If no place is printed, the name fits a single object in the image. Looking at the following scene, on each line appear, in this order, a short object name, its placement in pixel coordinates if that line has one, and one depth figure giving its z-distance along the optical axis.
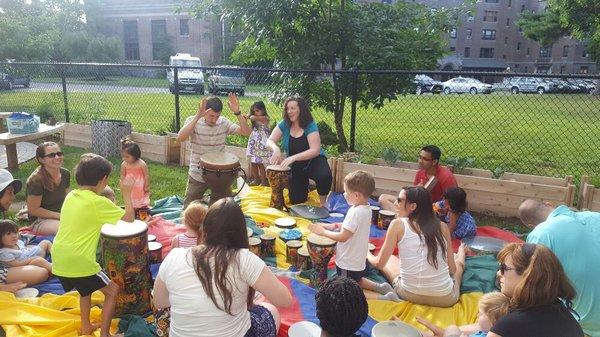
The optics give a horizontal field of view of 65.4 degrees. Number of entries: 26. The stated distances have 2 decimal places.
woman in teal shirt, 5.92
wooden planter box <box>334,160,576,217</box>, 5.59
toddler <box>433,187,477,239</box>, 4.86
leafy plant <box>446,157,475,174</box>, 6.32
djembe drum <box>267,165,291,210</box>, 5.75
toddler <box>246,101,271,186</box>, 6.56
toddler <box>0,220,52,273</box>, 3.95
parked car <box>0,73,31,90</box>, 18.76
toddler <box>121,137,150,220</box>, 5.30
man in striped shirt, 5.48
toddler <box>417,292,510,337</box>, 2.56
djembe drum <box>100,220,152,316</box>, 3.40
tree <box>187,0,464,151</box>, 7.33
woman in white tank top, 3.49
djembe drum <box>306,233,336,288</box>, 4.00
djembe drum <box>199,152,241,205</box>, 5.12
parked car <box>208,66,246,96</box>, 13.00
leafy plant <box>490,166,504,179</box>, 6.25
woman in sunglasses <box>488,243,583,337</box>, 2.09
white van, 16.77
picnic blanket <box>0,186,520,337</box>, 3.38
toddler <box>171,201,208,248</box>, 3.52
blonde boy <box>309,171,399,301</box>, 3.73
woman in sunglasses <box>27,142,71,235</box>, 4.64
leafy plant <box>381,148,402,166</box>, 6.68
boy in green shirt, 3.12
